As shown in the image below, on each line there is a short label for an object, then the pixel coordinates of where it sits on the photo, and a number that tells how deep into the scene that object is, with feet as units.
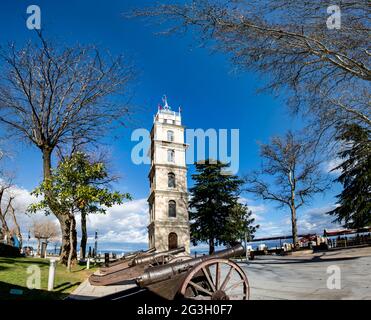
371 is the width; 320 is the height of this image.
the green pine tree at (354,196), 86.14
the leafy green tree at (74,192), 50.11
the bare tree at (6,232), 92.79
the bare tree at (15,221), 104.70
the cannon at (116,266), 39.69
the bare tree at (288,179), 83.41
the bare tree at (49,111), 53.36
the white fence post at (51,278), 27.78
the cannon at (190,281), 16.07
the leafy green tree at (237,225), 115.24
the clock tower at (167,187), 125.39
